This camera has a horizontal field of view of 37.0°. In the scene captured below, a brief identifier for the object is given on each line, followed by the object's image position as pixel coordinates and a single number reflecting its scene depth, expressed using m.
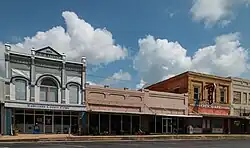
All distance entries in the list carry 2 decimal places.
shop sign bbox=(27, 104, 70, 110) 34.81
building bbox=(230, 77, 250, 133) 52.19
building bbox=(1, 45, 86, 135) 34.03
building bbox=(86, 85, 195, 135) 38.81
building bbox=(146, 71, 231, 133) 47.56
